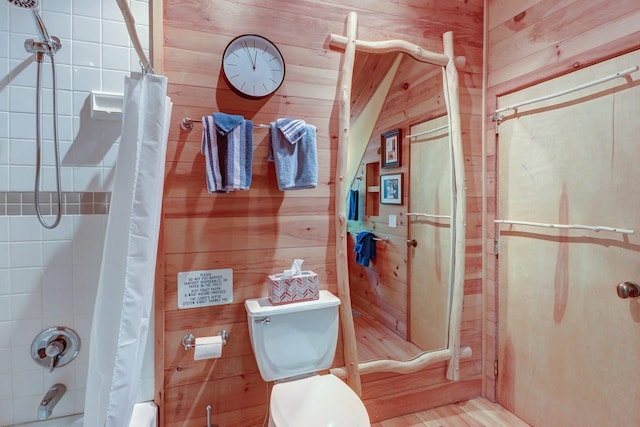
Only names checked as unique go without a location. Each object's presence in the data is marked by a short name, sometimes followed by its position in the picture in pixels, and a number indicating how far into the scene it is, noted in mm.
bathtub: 1361
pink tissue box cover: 1515
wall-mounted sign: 1526
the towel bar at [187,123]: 1490
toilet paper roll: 1434
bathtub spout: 1266
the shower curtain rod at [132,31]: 869
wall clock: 1523
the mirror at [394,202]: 1703
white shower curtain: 982
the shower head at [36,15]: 1078
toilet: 1270
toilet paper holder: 1497
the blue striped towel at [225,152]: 1423
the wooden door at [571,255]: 1356
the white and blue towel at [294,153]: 1531
